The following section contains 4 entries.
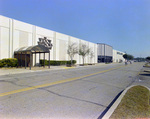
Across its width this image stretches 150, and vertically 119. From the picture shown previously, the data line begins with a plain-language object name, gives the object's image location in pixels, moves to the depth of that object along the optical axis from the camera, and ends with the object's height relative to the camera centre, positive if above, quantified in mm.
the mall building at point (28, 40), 18922 +4435
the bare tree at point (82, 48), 33297 +4346
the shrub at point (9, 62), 17484 -238
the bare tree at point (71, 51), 32681 +2928
